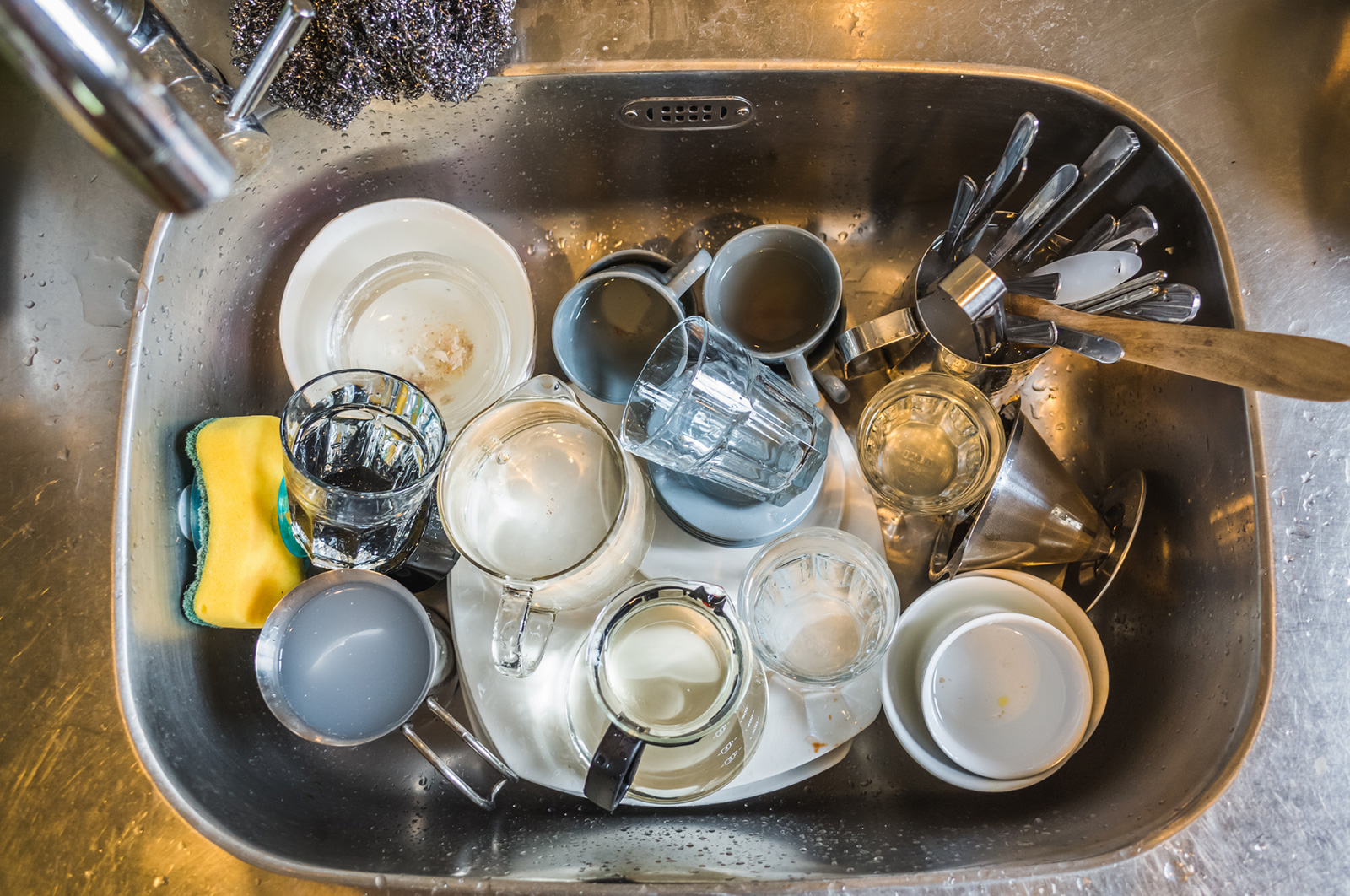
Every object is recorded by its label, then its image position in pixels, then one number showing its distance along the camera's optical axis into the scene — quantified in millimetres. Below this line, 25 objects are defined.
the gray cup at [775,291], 745
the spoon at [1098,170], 621
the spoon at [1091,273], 618
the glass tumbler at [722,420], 604
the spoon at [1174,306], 626
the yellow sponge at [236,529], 644
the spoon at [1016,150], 598
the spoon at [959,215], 653
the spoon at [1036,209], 604
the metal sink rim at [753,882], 554
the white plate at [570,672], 677
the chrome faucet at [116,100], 321
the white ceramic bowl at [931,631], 663
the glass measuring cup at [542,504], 631
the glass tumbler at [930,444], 689
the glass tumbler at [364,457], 640
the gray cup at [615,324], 741
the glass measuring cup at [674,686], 609
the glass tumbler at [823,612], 668
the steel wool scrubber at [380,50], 574
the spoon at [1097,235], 668
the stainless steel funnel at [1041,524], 677
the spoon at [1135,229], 651
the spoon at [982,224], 692
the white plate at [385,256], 739
